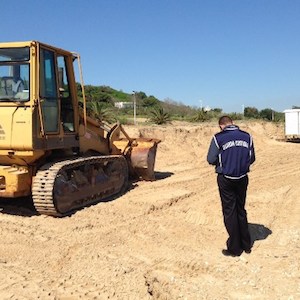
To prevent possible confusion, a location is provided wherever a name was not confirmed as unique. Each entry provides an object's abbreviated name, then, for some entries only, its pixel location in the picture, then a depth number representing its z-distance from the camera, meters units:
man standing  5.69
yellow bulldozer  7.38
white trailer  25.02
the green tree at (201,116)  29.20
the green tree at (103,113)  21.46
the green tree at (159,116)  24.86
